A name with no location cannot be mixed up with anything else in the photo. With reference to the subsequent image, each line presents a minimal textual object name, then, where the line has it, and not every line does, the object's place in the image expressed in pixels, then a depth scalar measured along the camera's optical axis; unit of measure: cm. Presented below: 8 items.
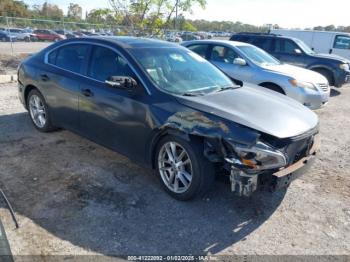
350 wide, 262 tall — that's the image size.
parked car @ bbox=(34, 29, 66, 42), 2950
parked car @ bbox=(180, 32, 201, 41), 2628
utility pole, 1335
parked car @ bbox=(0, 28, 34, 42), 2772
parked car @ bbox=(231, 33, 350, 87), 1052
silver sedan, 699
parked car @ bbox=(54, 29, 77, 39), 2545
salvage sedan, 301
